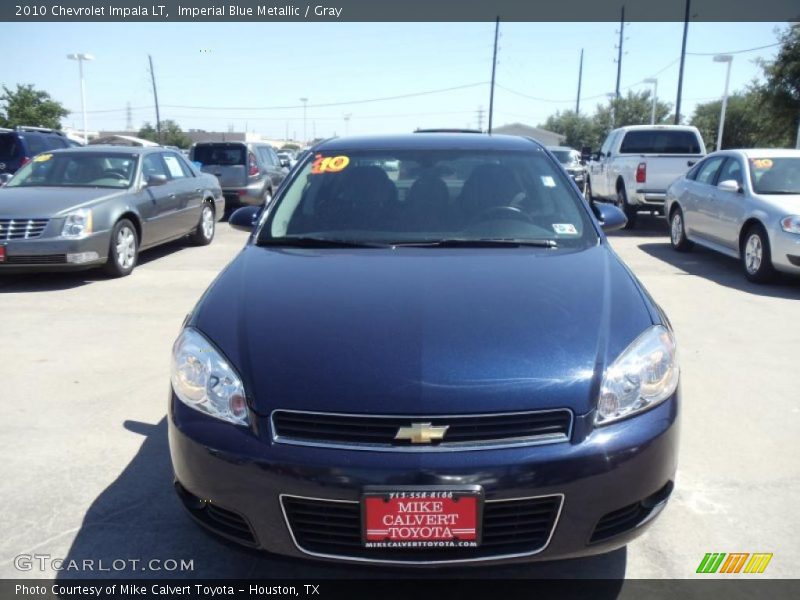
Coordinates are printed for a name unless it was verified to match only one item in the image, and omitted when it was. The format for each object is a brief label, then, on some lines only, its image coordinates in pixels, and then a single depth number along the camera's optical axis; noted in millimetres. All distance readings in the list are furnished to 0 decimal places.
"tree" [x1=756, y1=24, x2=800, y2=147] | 22719
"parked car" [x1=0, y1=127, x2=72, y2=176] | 12789
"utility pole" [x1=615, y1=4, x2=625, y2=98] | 45762
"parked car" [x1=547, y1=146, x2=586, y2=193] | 22844
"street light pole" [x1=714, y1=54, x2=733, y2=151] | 23594
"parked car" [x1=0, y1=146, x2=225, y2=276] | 7309
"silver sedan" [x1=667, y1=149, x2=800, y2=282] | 7461
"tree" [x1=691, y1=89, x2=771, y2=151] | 29206
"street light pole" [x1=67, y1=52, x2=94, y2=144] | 33219
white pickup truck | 12695
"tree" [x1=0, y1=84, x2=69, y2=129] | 37469
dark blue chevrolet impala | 2066
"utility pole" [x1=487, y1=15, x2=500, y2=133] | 47875
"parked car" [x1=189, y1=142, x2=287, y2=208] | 14805
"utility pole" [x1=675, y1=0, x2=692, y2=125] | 25969
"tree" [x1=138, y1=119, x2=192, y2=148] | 66938
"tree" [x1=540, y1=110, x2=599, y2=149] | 71181
